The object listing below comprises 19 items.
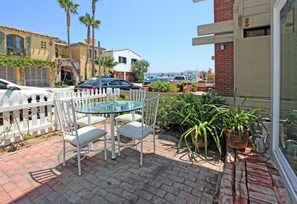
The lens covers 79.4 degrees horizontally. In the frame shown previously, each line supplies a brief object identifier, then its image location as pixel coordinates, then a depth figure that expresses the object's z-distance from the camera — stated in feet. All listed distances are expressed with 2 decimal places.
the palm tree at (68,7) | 65.72
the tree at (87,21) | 72.64
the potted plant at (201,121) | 10.81
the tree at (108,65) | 88.28
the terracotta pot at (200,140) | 11.30
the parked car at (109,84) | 28.94
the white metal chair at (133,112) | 13.04
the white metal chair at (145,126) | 9.91
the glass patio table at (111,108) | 10.13
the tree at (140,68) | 105.09
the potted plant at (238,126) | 10.08
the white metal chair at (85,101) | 12.22
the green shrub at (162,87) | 24.85
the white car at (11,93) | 12.70
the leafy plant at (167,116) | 14.65
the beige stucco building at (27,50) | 62.18
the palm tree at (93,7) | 73.48
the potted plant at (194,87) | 39.08
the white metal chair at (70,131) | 8.83
